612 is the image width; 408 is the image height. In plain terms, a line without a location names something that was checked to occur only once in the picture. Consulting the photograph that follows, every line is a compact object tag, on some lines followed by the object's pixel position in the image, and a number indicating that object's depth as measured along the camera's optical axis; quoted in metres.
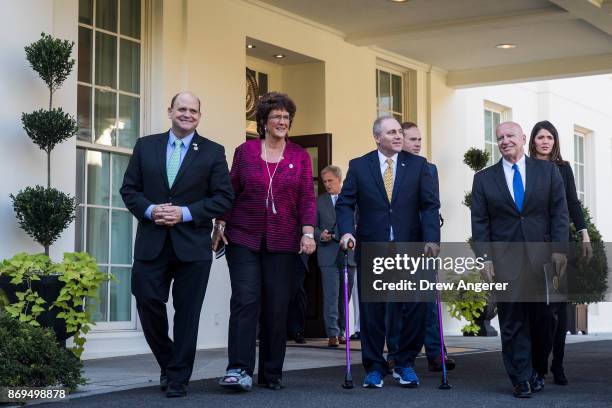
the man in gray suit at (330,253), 10.39
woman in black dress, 6.64
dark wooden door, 11.67
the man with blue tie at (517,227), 6.02
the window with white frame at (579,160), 19.03
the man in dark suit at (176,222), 5.79
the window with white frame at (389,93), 13.22
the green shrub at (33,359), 5.60
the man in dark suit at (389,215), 6.27
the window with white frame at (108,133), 8.90
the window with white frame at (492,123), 15.83
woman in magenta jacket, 6.08
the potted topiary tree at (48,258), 6.77
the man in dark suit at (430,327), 7.49
